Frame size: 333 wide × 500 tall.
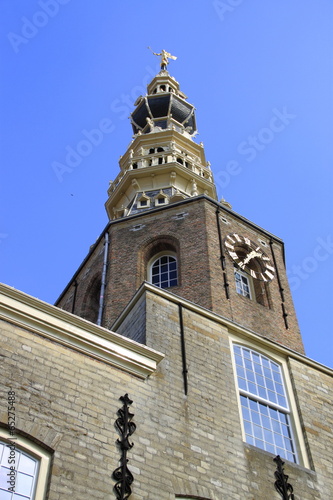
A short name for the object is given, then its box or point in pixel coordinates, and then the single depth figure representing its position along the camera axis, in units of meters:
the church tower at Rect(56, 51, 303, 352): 20.59
